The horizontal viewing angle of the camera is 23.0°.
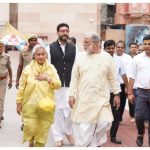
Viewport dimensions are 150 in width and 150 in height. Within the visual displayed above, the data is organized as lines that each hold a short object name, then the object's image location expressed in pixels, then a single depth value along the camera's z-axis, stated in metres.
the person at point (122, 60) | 6.62
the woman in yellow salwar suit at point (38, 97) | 5.01
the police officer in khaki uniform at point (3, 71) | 6.92
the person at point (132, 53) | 7.87
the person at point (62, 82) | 5.69
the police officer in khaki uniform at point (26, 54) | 6.57
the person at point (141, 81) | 5.42
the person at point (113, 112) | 5.89
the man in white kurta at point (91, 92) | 4.87
